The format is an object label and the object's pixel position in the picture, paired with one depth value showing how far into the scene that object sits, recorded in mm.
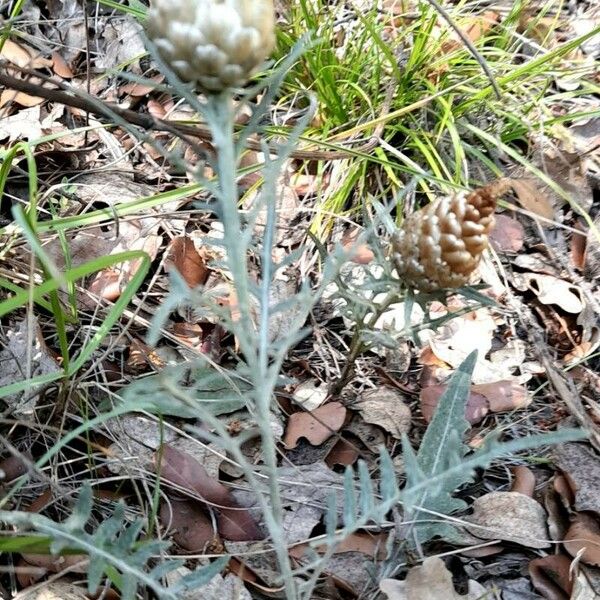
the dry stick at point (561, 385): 274
